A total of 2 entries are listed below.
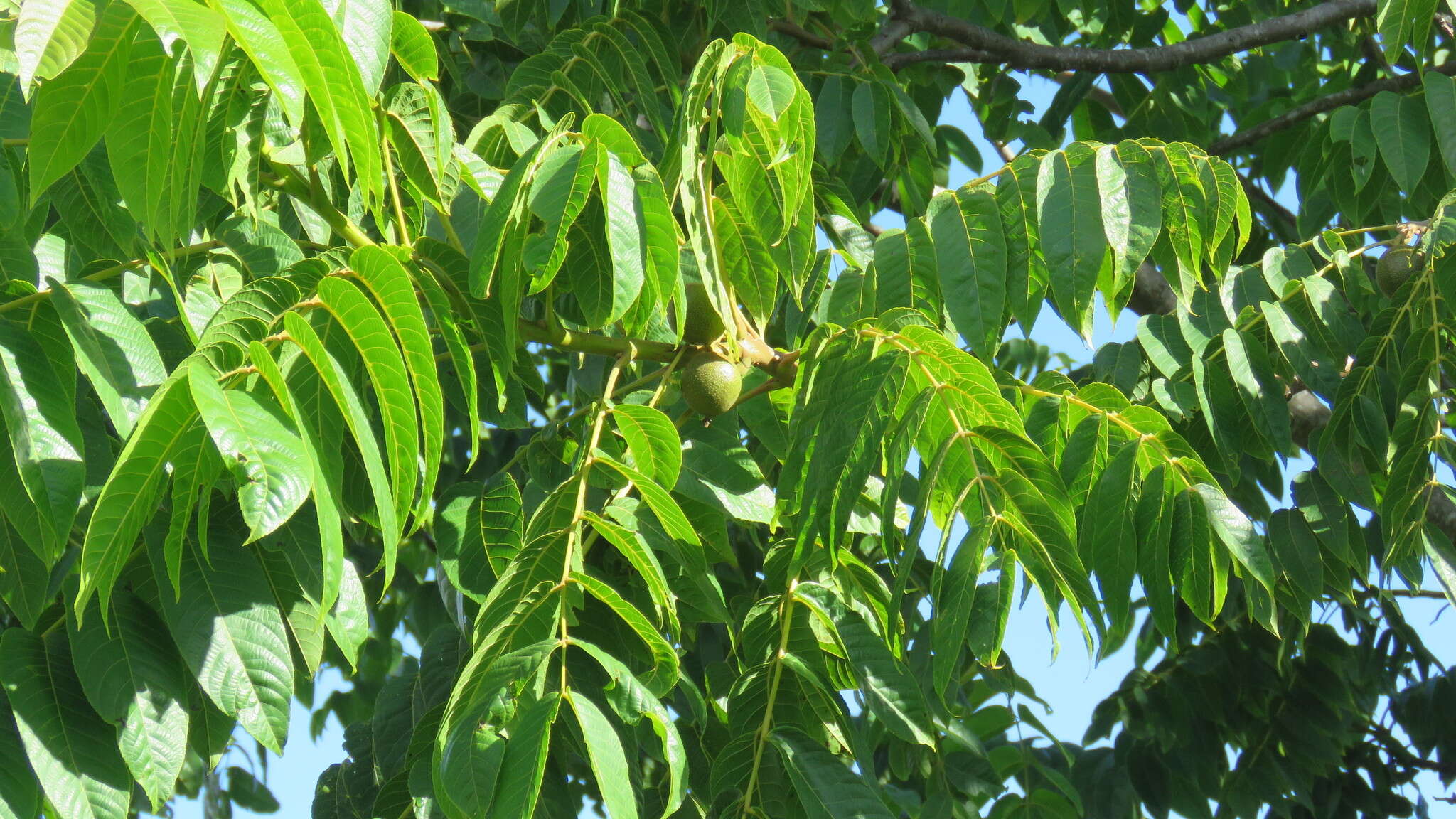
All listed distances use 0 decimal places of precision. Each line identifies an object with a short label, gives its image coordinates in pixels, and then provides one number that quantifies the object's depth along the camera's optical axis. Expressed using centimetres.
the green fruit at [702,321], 416
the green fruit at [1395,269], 554
